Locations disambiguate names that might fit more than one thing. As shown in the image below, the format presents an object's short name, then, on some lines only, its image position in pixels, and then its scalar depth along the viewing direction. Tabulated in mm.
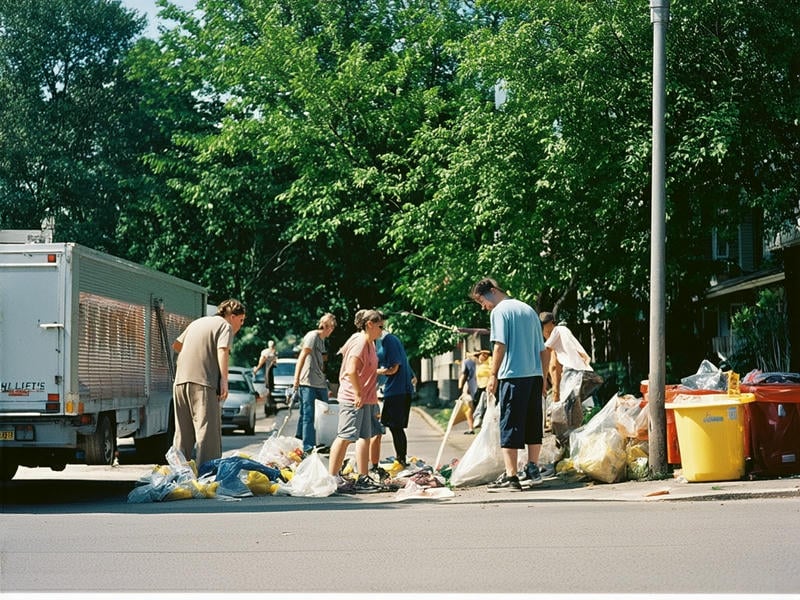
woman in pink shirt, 13000
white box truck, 12453
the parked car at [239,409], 28703
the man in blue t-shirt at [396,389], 14828
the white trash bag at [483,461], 13125
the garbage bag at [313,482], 12719
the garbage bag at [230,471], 12672
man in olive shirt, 13057
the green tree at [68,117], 41656
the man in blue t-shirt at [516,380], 12500
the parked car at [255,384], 31842
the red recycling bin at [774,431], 12570
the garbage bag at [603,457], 12969
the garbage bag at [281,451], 15281
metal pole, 13109
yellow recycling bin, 12430
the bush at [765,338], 25681
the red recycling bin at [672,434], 13414
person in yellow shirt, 25328
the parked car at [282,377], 48956
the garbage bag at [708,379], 13453
